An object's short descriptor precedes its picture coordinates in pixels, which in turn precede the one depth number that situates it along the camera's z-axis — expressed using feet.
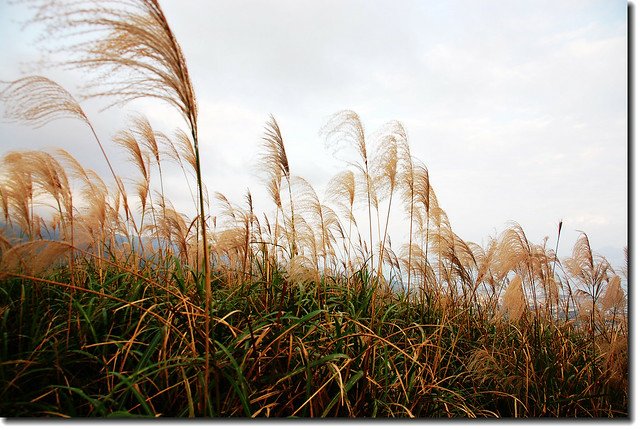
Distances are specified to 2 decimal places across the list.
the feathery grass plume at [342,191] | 9.99
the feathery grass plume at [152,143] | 9.40
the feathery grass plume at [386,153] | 9.33
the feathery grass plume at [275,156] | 9.04
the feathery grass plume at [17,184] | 7.75
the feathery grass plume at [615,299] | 9.09
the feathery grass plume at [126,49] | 4.43
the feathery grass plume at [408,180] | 9.46
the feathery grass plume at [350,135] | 9.04
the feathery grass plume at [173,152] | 9.59
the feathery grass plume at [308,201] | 9.68
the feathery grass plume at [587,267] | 10.05
